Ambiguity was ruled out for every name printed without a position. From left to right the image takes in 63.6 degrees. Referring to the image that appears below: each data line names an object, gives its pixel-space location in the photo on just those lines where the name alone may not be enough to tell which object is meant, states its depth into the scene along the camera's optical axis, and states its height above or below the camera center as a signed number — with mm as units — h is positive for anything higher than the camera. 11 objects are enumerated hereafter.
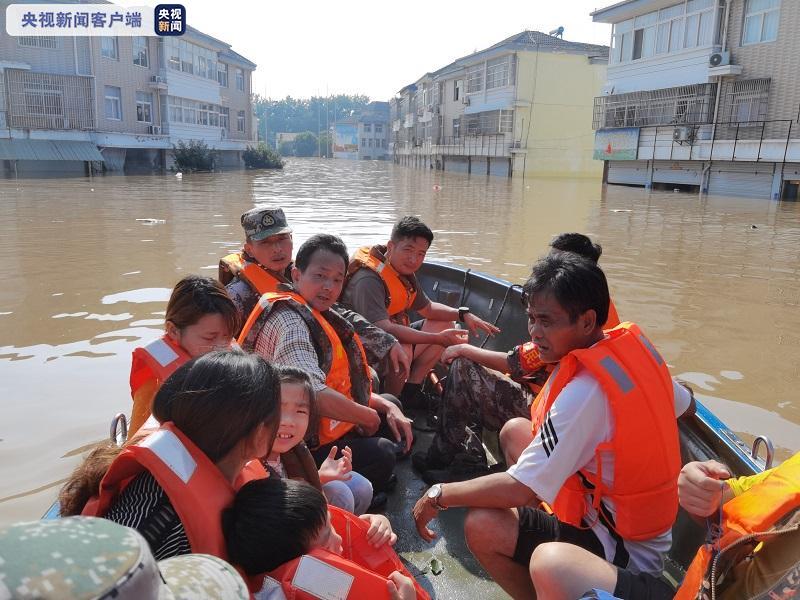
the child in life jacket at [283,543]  1339 -792
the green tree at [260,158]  41750 +40
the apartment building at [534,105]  33812 +3365
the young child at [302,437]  2131 -898
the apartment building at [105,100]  24750 +2353
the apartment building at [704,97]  19484 +2647
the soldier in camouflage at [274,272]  3541 -630
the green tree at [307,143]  88812 +2333
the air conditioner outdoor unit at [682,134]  22044 +1316
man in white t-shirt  1835 -857
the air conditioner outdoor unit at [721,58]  21203 +3744
